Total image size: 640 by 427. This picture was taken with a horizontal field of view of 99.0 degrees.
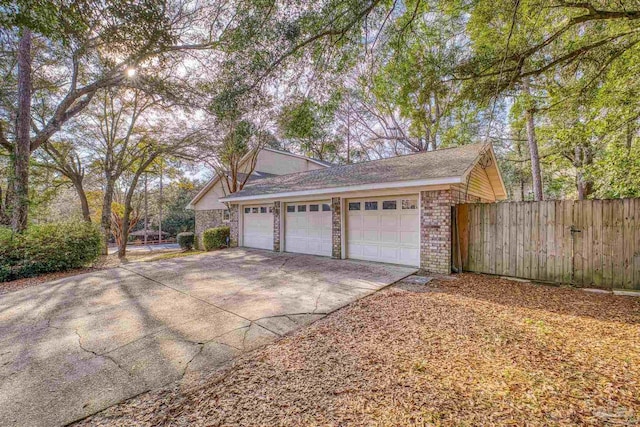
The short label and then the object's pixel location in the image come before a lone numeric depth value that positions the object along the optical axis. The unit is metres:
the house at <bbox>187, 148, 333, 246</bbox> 17.72
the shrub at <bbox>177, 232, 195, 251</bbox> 19.04
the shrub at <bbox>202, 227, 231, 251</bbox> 13.55
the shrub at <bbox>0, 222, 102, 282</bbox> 7.26
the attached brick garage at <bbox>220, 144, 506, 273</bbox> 6.84
